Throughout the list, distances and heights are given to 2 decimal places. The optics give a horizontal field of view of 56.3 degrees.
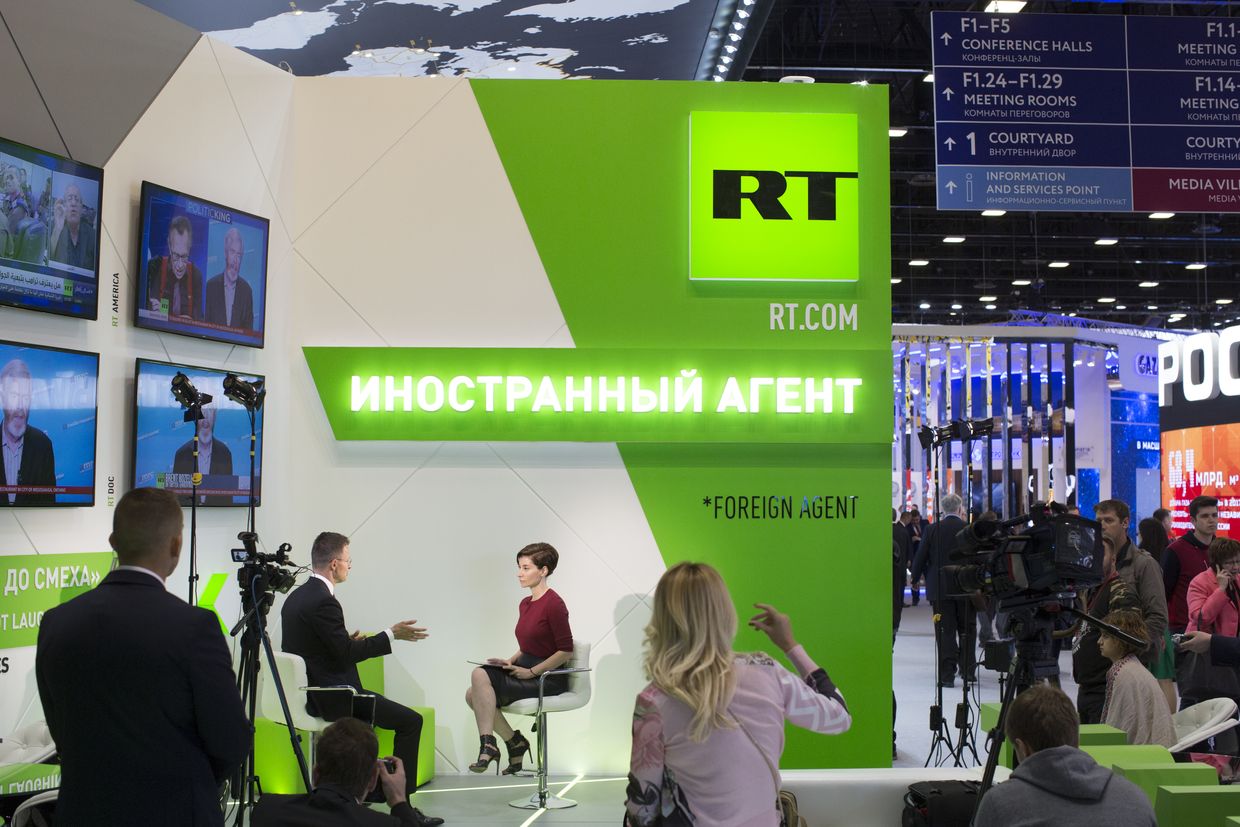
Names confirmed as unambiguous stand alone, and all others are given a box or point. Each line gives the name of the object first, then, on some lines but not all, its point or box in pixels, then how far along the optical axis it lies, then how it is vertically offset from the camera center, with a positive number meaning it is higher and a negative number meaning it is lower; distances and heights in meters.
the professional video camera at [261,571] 4.54 -0.33
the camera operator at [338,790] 2.92 -0.79
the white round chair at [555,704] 5.34 -1.03
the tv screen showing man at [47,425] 4.41 +0.24
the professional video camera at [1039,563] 3.78 -0.25
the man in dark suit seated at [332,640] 5.04 -0.67
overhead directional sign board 7.11 +2.32
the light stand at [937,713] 6.35 -1.24
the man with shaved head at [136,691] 2.43 -0.43
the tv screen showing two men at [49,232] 4.41 +1.01
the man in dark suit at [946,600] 6.85 -0.74
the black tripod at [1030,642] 3.75 -0.51
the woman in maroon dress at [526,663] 5.56 -0.85
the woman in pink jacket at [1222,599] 5.62 -0.54
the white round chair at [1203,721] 4.32 -0.91
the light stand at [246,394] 4.95 +0.40
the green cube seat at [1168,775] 3.51 -0.87
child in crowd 4.31 -0.80
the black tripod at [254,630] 4.40 -0.56
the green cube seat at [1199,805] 3.19 -0.88
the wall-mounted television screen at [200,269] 5.16 +1.02
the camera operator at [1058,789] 2.52 -0.66
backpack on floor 3.70 -1.02
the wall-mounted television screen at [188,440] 5.11 +0.21
